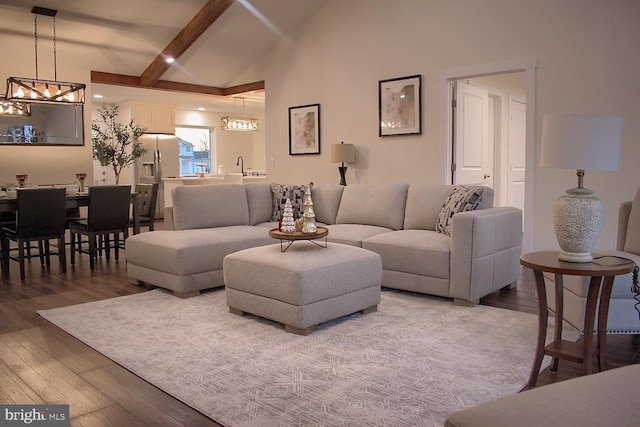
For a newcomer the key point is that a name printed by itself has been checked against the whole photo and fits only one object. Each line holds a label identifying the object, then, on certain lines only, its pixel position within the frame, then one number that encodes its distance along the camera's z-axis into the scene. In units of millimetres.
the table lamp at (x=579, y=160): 2367
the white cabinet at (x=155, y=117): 10344
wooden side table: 2324
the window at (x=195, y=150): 12232
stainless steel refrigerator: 10320
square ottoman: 3199
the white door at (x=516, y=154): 7629
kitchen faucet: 12161
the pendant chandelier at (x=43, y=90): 5656
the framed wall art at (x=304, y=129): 7371
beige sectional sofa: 3822
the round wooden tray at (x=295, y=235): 3566
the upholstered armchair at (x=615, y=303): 2859
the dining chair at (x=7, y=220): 5348
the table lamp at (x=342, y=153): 6695
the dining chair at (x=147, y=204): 6215
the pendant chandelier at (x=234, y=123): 9820
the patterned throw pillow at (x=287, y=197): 5453
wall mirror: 6777
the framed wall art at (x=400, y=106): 6219
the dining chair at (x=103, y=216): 5412
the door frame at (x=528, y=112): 5266
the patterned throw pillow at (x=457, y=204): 4172
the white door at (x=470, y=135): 6082
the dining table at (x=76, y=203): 5008
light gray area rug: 2230
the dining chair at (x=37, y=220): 4918
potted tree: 6688
